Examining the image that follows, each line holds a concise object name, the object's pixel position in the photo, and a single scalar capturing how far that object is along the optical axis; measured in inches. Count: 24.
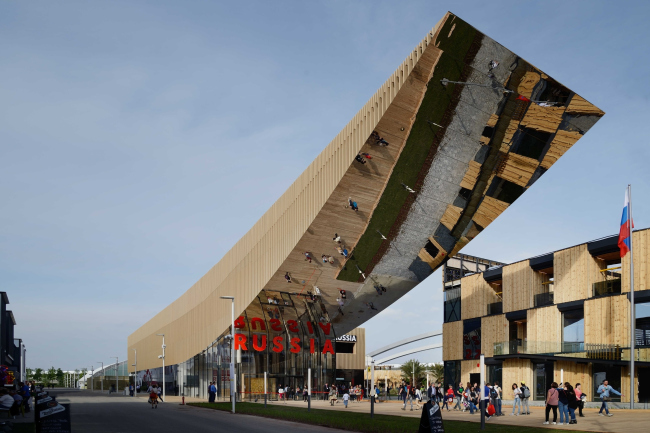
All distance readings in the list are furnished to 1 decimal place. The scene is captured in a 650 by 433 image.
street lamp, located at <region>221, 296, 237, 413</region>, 1453.7
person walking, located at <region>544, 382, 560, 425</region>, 990.4
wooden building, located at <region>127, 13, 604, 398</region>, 1294.3
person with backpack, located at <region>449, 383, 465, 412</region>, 1652.3
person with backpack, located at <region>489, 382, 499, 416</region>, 1310.3
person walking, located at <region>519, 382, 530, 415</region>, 1332.9
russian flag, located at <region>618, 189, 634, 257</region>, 1423.5
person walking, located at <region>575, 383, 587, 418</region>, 1144.8
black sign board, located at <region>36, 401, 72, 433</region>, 627.8
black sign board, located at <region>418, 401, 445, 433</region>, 580.4
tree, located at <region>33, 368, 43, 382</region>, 7135.8
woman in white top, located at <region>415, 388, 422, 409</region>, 1612.9
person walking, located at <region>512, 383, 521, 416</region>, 1320.1
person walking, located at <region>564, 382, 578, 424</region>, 1031.0
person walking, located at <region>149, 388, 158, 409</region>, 1715.1
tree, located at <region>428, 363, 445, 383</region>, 3496.6
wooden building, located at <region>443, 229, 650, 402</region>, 1517.0
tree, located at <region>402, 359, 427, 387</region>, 3452.3
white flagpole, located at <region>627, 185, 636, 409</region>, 1331.2
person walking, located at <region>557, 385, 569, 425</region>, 1013.8
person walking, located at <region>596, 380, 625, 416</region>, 1217.8
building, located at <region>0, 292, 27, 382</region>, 2765.7
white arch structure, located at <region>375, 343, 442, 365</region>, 4264.3
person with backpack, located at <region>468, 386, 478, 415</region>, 1430.9
